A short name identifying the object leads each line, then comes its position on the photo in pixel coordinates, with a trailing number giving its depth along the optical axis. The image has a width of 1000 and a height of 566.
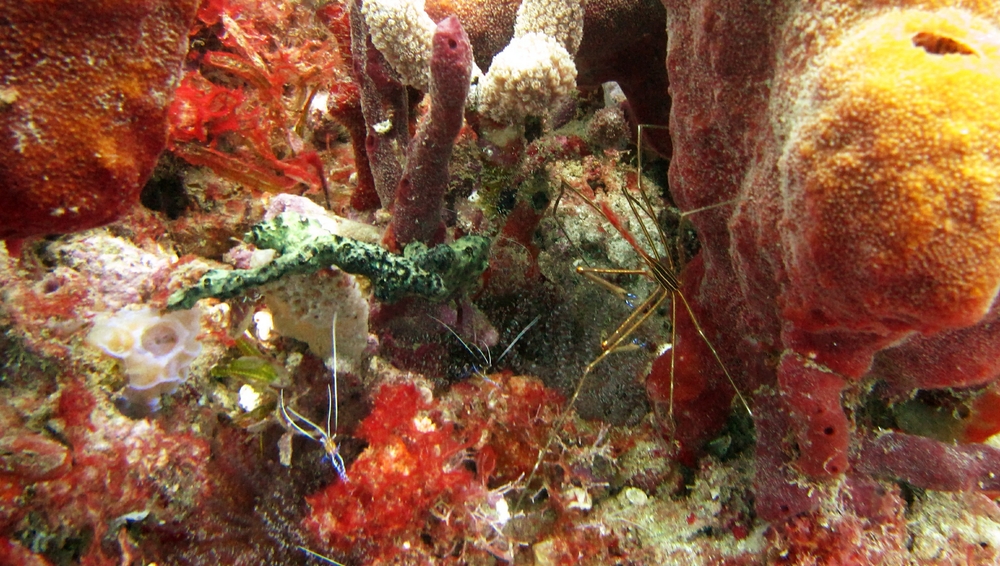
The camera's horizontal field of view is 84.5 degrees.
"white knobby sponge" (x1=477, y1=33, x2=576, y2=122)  0.23
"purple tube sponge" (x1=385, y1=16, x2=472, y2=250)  0.19
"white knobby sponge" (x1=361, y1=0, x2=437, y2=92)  0.23
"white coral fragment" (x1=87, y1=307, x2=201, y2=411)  0.23
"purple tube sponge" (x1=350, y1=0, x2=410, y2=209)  0.24
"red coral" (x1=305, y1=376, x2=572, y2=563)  0.22
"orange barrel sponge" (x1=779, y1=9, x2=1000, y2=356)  0.12
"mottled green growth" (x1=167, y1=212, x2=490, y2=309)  0.21
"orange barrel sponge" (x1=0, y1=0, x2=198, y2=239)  0.16
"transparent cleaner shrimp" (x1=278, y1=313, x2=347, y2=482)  0.24
